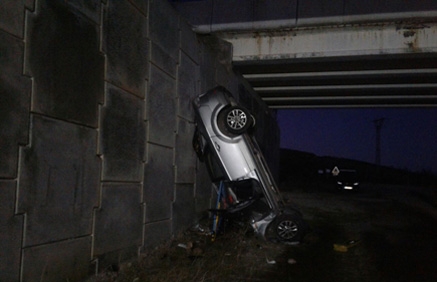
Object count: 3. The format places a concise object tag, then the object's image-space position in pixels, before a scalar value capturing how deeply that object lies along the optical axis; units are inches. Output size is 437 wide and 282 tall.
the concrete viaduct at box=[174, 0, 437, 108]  401.7
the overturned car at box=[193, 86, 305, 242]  313.4
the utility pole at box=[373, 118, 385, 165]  2441.2
